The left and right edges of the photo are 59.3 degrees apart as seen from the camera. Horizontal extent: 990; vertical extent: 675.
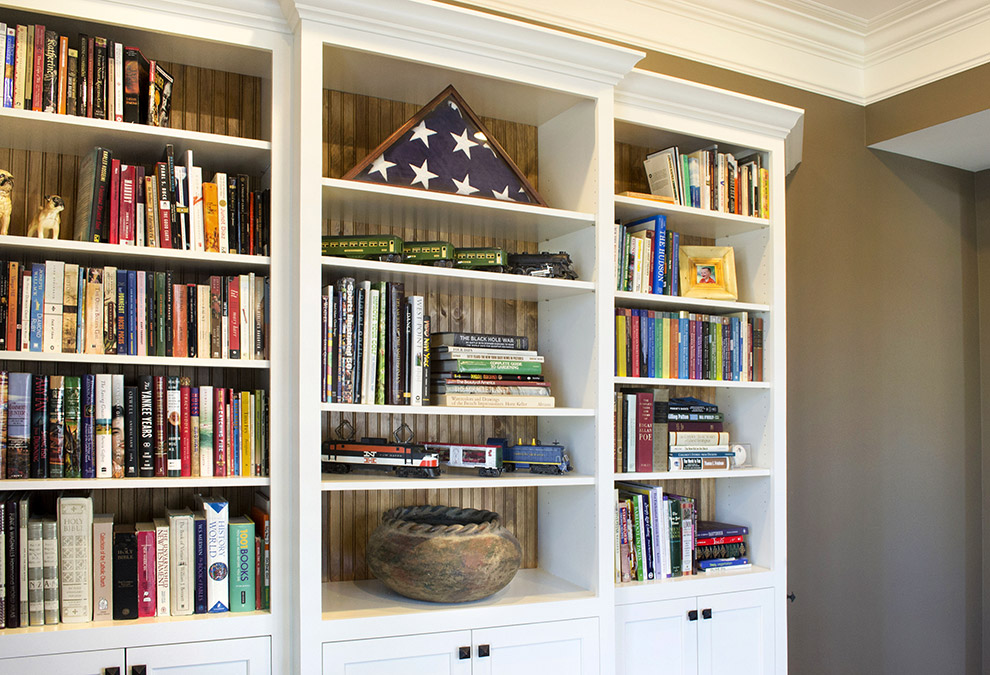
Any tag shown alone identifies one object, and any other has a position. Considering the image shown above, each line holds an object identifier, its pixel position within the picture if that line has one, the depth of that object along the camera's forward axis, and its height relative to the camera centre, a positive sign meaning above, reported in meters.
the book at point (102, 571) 2.01 -0.51
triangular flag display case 2.36 +0.53
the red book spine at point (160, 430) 2.08 -0.19
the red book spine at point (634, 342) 2.73 +0.02
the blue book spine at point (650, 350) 2.76 +0.00
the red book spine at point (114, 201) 2.07 +0.36
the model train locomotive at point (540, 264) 2.50 +0.25
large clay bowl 2.22 -0.54
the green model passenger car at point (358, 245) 2.28 +0.28
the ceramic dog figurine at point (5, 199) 2.01 +0.35
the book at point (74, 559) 1.98 -0.47
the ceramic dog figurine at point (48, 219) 2.04 +0.31
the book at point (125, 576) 2.02 -0.52
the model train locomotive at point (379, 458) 2.32 -0.29
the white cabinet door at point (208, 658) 1.99 -0.72
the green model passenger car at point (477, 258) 2.42 +0.26
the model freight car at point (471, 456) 2.44 -0.30
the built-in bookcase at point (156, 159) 1.99 +0.40
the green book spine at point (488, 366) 2.42 -0.05
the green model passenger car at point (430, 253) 2.36 +0.27
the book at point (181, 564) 2.07 -0.51
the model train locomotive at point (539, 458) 2.54 -0.32
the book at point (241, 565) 2.12 -0.52
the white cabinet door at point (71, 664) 1.90 -0.69
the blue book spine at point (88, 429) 2.01 -0.18
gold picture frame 2.90 +0.26
